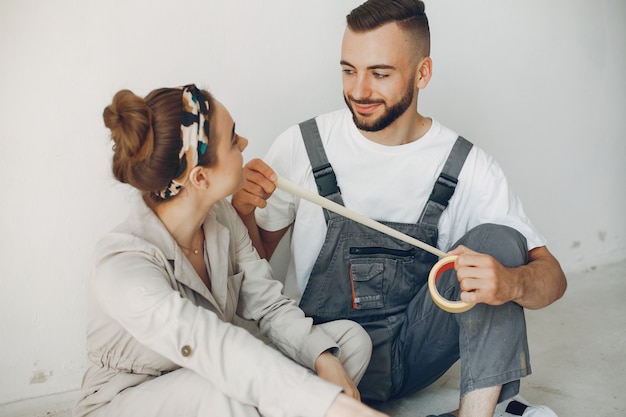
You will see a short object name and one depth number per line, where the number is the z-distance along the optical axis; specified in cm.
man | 192
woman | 139
